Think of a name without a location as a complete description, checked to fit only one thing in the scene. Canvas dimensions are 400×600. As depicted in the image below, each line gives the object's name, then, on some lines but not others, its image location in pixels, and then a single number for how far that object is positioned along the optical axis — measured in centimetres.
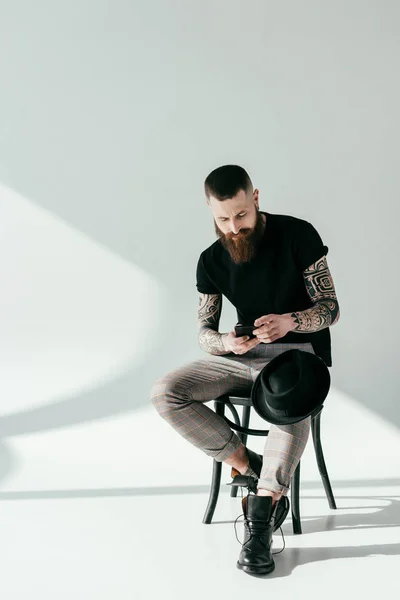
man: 259
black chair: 265
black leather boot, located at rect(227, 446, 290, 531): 250
